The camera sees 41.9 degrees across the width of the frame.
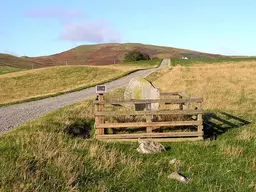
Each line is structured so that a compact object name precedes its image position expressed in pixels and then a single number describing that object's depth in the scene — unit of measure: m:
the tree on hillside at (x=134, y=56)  105.50
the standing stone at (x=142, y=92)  15.54
